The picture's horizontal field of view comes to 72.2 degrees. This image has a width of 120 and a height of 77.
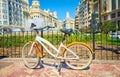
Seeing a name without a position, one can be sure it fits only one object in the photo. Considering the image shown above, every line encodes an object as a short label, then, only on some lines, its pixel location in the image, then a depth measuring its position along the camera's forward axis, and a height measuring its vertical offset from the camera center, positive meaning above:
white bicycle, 2.25 -0.43
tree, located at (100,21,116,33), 18.47 +2.51
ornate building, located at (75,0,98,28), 38.64 +13.00
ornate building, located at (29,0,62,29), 52.37 +18.50
